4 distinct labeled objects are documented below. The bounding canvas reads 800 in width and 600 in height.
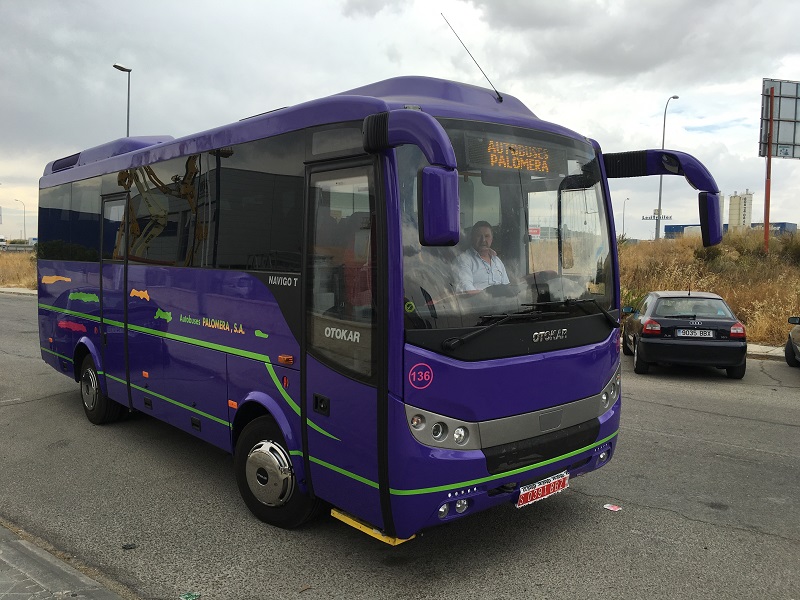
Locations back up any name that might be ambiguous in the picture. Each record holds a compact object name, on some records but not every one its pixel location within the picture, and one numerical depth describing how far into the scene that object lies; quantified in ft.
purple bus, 12.51
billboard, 81.10
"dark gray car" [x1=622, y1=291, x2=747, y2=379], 35.19
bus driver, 13.07
